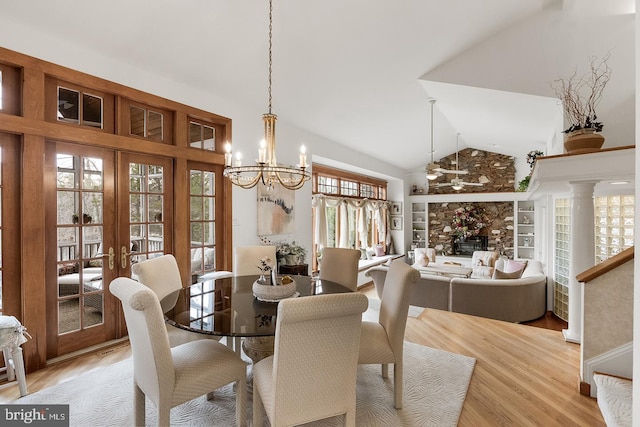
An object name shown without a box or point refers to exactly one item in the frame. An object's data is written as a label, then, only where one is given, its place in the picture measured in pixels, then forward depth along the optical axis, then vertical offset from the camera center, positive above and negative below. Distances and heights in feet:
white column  10.22 -0.55
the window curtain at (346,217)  20.83 -0.37
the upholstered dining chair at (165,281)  7.84 -1.86
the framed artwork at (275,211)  14.46 +0.08
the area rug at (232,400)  6.61 -4.39
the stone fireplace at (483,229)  27.45 -1.50
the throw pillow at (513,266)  19.70 -3.44
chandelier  6.93 +1.05
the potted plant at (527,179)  18.33 +2.19
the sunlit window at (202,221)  12.34 -0.33
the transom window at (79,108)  9.03 +3.13
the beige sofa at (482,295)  14.29 -3.89
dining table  5.91 -2.12
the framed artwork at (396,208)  30.48 +0.43
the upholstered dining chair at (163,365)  5.11 -2.79
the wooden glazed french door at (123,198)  10.13 +0.48
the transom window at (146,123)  10.62 +3.13
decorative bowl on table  7.24 -1.83
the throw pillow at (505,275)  15.39 -3.10
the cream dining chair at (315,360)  4.71 -2.36
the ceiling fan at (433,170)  16.51 +2.30
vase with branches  11.07 +4.51
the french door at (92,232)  8.96 -0.62
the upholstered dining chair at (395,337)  6.85 -2.86
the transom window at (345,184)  21.24 +2.27
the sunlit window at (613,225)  12.76 -0.53
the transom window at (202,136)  12.41 +3.10
